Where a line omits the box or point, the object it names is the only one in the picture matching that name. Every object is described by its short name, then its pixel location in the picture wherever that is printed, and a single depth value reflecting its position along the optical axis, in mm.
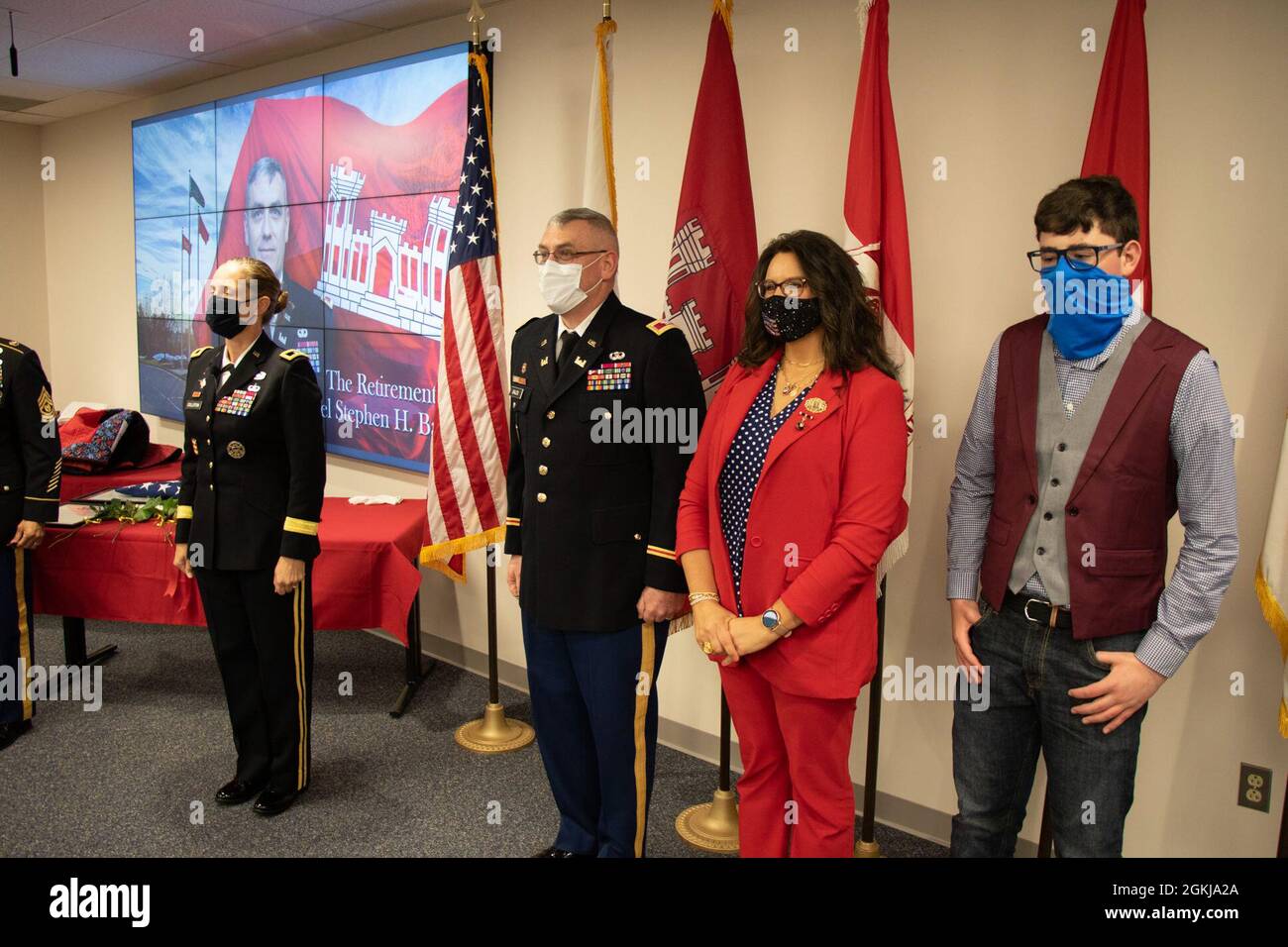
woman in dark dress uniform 2641
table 3514
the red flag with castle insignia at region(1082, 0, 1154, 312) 1998
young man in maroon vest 1616
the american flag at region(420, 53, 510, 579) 3211
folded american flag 4117
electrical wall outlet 2186
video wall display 4004
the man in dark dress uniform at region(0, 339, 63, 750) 3156
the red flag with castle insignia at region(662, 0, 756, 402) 2633
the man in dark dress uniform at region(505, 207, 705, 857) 2186
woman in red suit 1839
